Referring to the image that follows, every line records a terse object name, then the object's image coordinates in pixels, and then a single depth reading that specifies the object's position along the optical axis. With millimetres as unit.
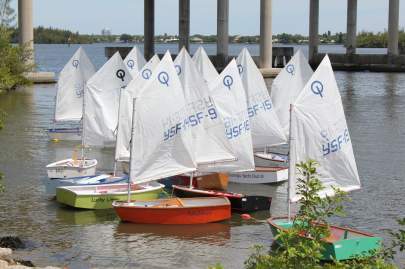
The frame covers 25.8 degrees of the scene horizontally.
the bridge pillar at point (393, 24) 88188
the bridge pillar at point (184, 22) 84525
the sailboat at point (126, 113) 22406
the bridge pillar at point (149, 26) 92500
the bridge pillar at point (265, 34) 76500
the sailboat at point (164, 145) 20188
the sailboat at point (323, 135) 17906
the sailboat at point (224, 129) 21891
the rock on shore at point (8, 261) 13914
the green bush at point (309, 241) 8844
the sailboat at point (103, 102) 29469
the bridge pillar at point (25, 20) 67688
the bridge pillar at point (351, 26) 93312
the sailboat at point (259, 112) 27406
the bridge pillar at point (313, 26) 93250
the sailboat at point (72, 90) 35778
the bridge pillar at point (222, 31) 78625
